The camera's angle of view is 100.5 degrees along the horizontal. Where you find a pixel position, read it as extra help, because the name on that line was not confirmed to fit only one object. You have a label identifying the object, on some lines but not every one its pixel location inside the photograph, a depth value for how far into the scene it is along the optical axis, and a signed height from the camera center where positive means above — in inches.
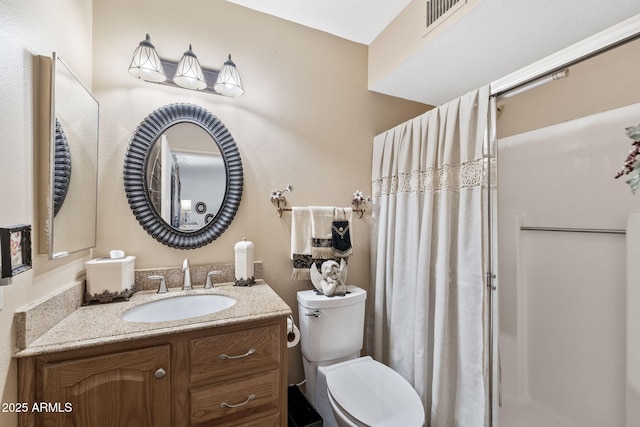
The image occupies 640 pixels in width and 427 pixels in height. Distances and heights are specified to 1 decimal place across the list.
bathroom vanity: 32.9 -21.6
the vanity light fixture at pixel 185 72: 51.9 +29.8
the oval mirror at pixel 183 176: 55.2 +8.7
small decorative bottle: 58.8 -10.7
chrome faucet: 55.1 -13.1
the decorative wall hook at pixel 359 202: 76.9 +3.7
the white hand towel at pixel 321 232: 67.5 -4.4
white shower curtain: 48.4 -9.7
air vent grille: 50.3 +40.5
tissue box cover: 46.9 -11.0
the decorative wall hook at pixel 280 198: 66.7 +4.2
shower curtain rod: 38.9 +20.4
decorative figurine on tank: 63.1 -15.4
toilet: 45.4 -33.4
